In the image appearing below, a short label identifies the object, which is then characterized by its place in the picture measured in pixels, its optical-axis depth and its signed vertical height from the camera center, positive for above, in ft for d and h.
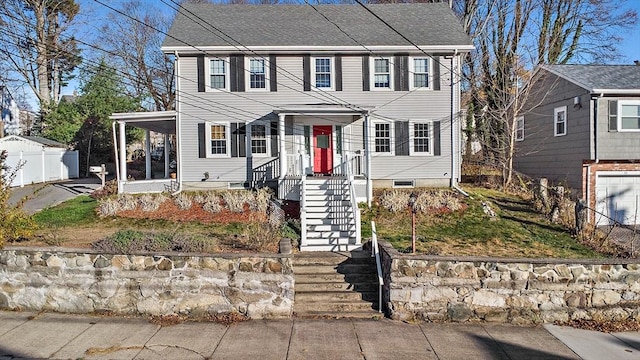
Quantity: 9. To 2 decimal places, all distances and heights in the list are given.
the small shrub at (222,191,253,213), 48.35 -3.08
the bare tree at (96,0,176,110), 118.52 +26.63
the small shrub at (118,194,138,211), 49.01 -3.28
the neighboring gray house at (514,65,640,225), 57.52 +3.70
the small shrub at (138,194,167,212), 49.28 -3.25
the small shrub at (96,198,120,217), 47.38 -3.68
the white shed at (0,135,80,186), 72.64 +2.41
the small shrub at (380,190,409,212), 49.26 -3.47
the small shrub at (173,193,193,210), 49.89 -3.26
